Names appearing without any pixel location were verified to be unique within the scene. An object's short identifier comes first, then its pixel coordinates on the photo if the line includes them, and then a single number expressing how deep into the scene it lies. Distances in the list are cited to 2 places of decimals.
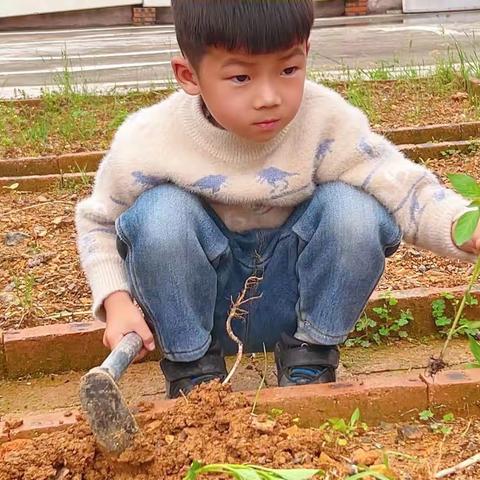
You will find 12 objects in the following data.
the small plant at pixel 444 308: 2.59
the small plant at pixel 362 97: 4.88
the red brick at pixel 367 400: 1.82
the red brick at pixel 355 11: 15.25
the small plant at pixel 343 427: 1.74
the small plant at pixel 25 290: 2.73
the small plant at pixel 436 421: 1.87
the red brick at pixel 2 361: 2.44
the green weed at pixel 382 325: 2.58
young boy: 1.91
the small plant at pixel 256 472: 1.33
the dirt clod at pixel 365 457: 1.56
